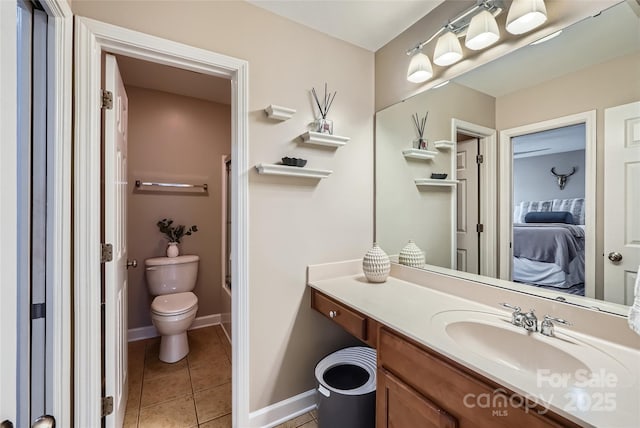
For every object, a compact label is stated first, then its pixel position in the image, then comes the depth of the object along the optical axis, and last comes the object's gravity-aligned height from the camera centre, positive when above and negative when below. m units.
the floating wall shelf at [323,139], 1.72 +0.46
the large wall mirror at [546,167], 1.04 +0.21
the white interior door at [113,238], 1.37 -0.13
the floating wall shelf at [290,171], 1.57 +0.25
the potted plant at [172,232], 2.79 -0.20
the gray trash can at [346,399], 1.39 -0.94
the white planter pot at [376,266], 1.75 -0.33
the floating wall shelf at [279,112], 1.59 +0.57
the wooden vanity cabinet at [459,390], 0.75 -0.55
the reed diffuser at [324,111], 1.80 +0.66
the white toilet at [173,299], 2.27 -0.77
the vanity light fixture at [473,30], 1.19 +0.87
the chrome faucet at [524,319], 1.09 -0.42
